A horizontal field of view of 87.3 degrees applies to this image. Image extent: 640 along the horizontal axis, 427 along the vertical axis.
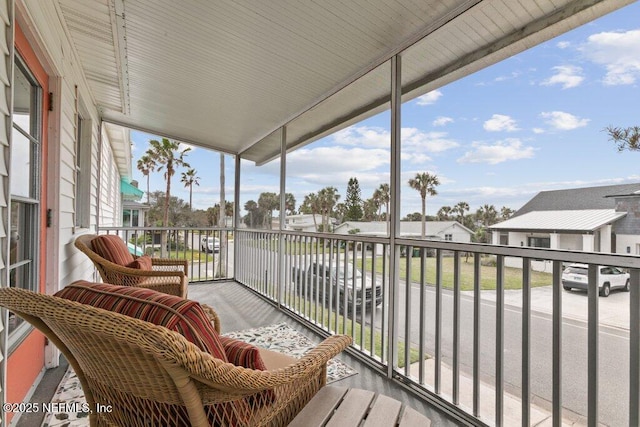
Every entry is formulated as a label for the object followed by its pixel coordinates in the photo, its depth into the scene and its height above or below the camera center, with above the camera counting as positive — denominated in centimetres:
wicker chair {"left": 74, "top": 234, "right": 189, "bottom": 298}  290 -55
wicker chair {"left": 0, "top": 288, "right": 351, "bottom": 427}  79 -45
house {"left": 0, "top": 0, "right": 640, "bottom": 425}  185 +119
